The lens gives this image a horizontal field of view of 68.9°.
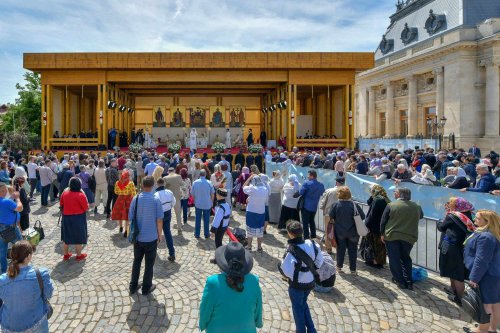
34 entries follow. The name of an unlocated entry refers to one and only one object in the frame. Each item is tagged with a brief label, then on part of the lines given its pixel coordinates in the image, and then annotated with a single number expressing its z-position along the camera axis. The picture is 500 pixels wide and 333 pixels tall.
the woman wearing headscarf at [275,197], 9.58
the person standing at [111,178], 10.41
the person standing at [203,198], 8.65
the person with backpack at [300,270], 4.26
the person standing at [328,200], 7.70
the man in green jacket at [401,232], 5.95
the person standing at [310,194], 8.21
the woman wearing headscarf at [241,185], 11.16
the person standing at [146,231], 5.72
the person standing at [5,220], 6.03
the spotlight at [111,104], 23.97
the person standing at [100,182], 10.96
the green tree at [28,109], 39.56
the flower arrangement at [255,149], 21.62
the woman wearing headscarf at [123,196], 8.63
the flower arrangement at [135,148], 21.69
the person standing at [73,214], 7.16
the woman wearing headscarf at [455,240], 5.29
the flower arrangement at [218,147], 21.83
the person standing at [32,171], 13.59
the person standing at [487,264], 4.41
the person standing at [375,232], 6.68
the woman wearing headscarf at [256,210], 7.73
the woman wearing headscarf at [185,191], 9.81
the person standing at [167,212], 7.29
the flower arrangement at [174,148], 21.48
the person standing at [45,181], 12.35
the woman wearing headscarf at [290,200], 8.60
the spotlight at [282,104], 24.31
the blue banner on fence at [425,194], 6.48
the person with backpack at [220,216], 7.20
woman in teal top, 2.99
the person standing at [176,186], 9.35
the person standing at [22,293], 3.43
